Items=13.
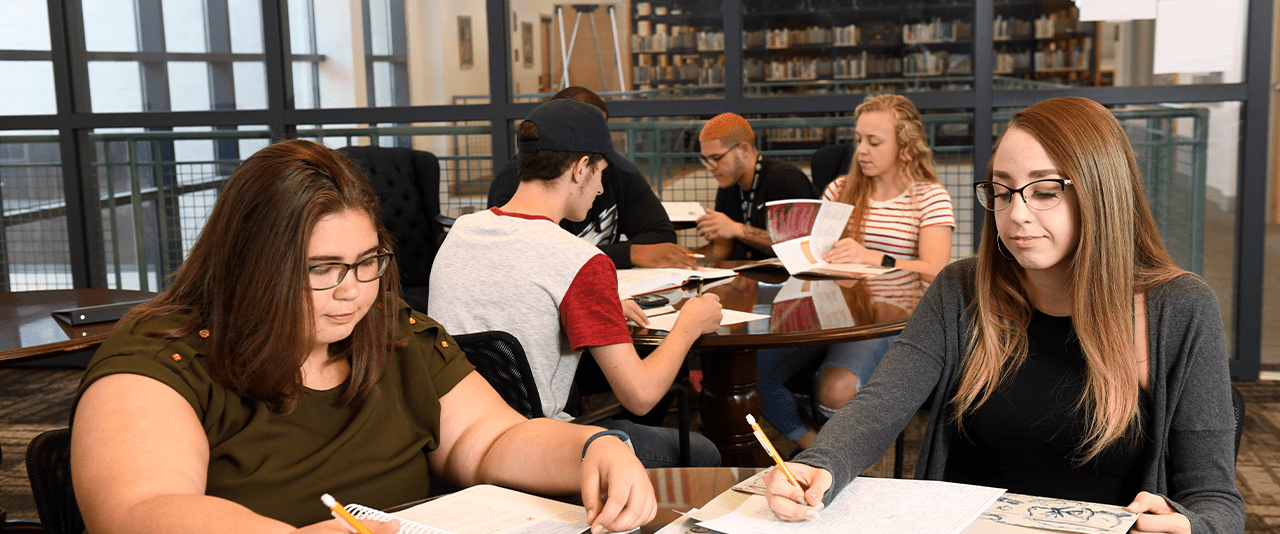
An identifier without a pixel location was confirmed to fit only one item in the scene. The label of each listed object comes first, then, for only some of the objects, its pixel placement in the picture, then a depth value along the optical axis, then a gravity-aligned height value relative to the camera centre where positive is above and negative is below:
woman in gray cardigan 1.29 -0.32
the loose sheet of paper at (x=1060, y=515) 1.02 -0.41
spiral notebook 1.03 -0.41
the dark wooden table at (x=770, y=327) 2.07 -0.41
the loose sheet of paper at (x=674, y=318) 2.14 -0.40
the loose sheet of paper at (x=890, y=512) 1.03 -0.42
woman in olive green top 1.04 -0.30
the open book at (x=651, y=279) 2.50 -0.36
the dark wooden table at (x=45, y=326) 2.14 -0.41
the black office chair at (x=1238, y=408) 1.33 -0.39
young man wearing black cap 1.89 -0.29
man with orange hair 3.57 -0.13
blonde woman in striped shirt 2.89 -0.24
